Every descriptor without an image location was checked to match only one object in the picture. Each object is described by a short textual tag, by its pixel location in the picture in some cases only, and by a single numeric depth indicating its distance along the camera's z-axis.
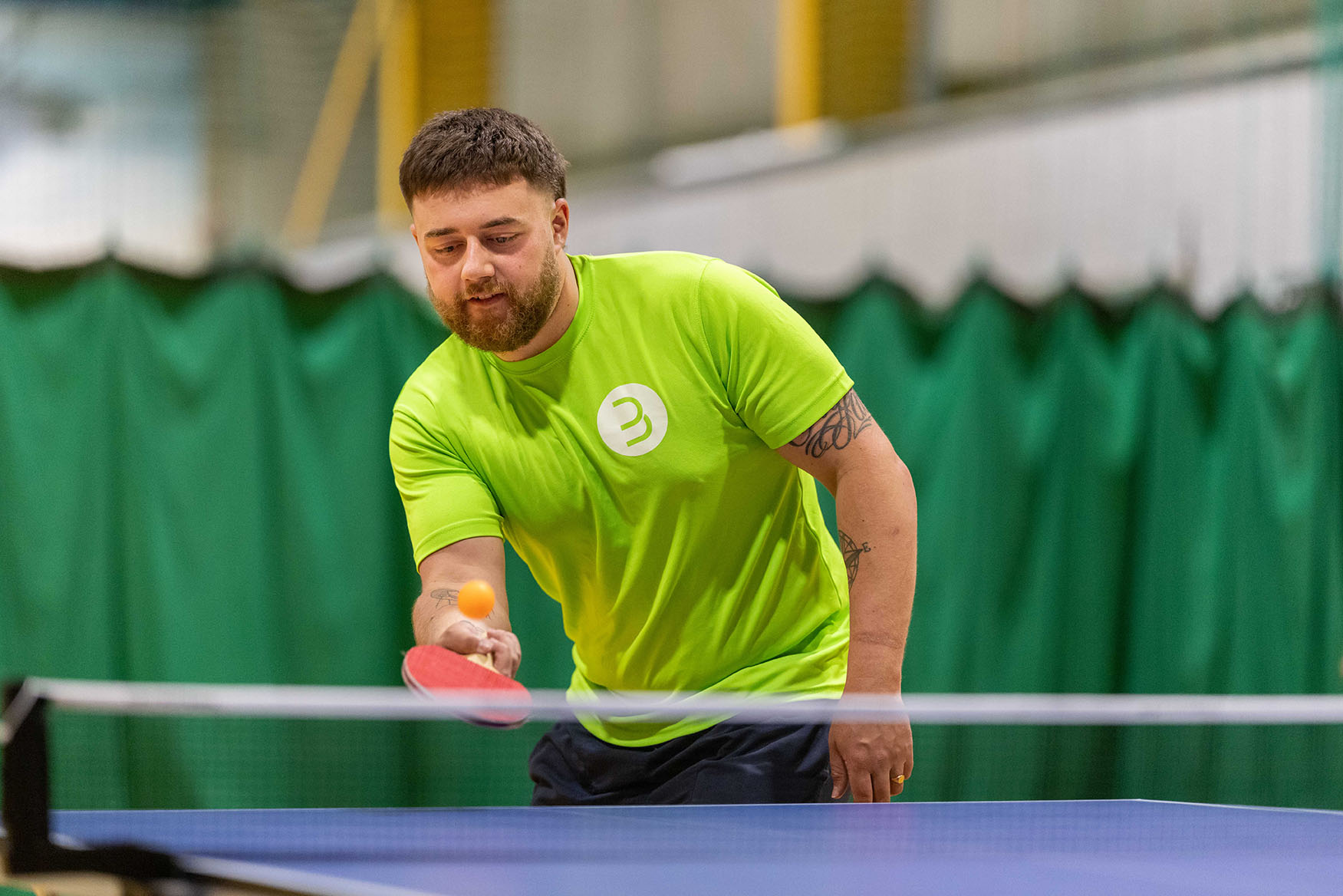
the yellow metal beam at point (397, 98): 10.95
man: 5.02
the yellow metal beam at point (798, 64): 12.50
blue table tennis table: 3.51
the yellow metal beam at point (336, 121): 10.05
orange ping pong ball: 4.26
